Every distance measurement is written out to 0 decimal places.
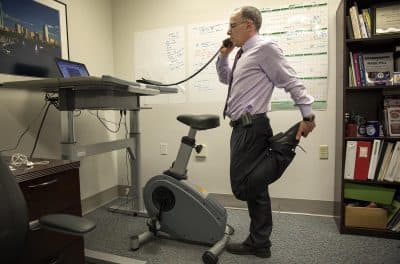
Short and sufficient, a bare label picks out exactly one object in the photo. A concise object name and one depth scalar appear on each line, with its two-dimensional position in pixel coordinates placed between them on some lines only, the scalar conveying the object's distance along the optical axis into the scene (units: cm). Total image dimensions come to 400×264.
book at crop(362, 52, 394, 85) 191
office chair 75
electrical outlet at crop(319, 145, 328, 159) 227
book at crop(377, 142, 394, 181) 188
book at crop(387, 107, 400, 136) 188
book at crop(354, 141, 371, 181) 190
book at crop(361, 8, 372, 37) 186
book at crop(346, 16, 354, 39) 190
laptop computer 184
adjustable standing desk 146
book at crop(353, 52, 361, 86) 193
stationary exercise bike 165
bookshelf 187
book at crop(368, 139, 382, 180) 189
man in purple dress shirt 149
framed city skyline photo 181
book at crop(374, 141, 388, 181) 190
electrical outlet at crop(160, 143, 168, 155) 272
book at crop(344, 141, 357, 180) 193
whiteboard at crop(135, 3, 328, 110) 223
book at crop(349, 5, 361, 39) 187
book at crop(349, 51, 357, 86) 193
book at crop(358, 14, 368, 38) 186
